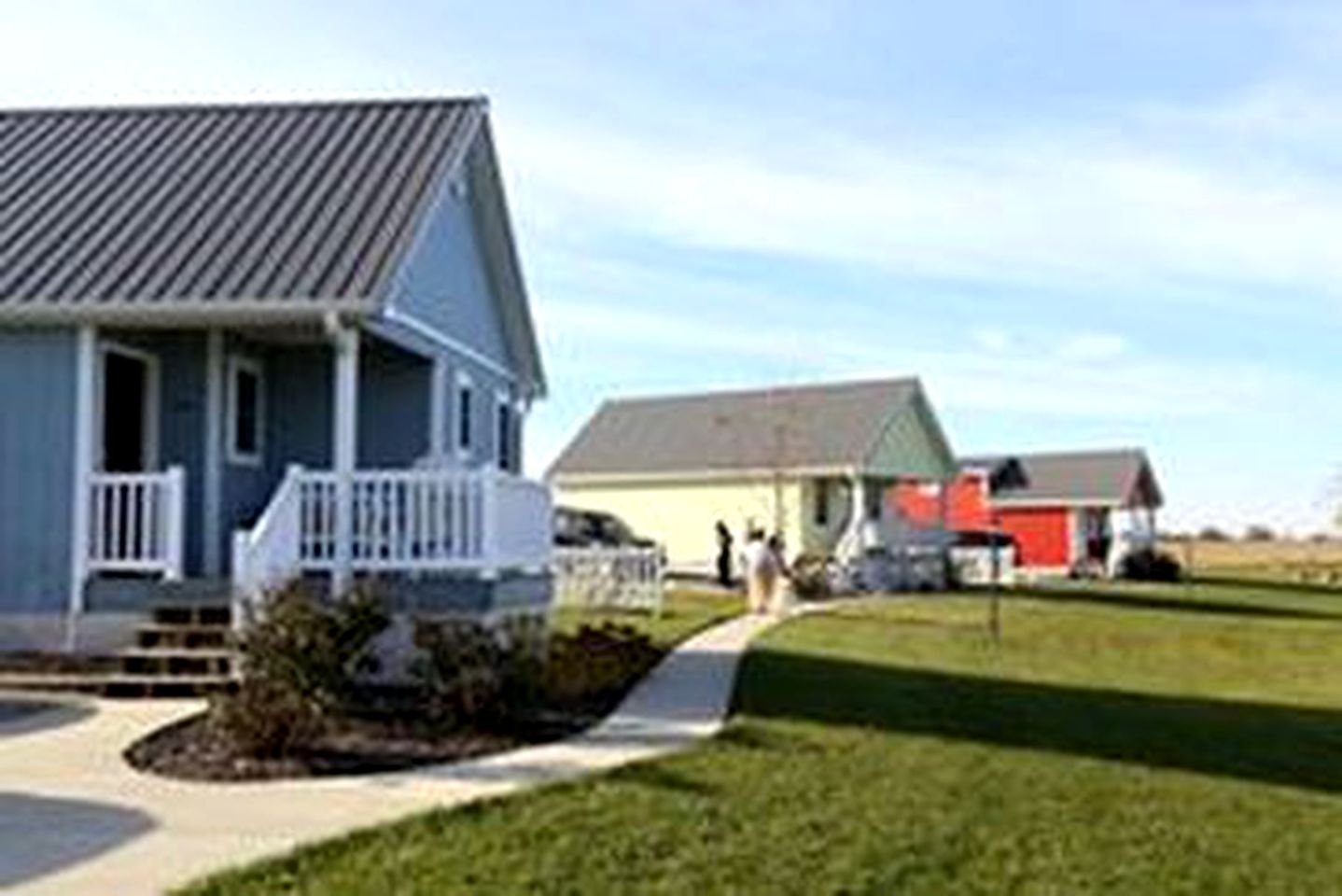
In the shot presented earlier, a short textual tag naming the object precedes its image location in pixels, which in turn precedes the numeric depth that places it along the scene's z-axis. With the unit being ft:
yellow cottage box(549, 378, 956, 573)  200.75
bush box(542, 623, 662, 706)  70.33
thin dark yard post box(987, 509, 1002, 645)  119.81
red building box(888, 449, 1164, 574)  279.90
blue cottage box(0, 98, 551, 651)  72.84
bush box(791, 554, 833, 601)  155.33
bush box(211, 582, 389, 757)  54.13
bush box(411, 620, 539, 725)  60.54
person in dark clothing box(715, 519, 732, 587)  176.55
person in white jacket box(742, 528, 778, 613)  135.44
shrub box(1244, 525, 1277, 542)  529.98
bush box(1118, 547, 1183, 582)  245.65
